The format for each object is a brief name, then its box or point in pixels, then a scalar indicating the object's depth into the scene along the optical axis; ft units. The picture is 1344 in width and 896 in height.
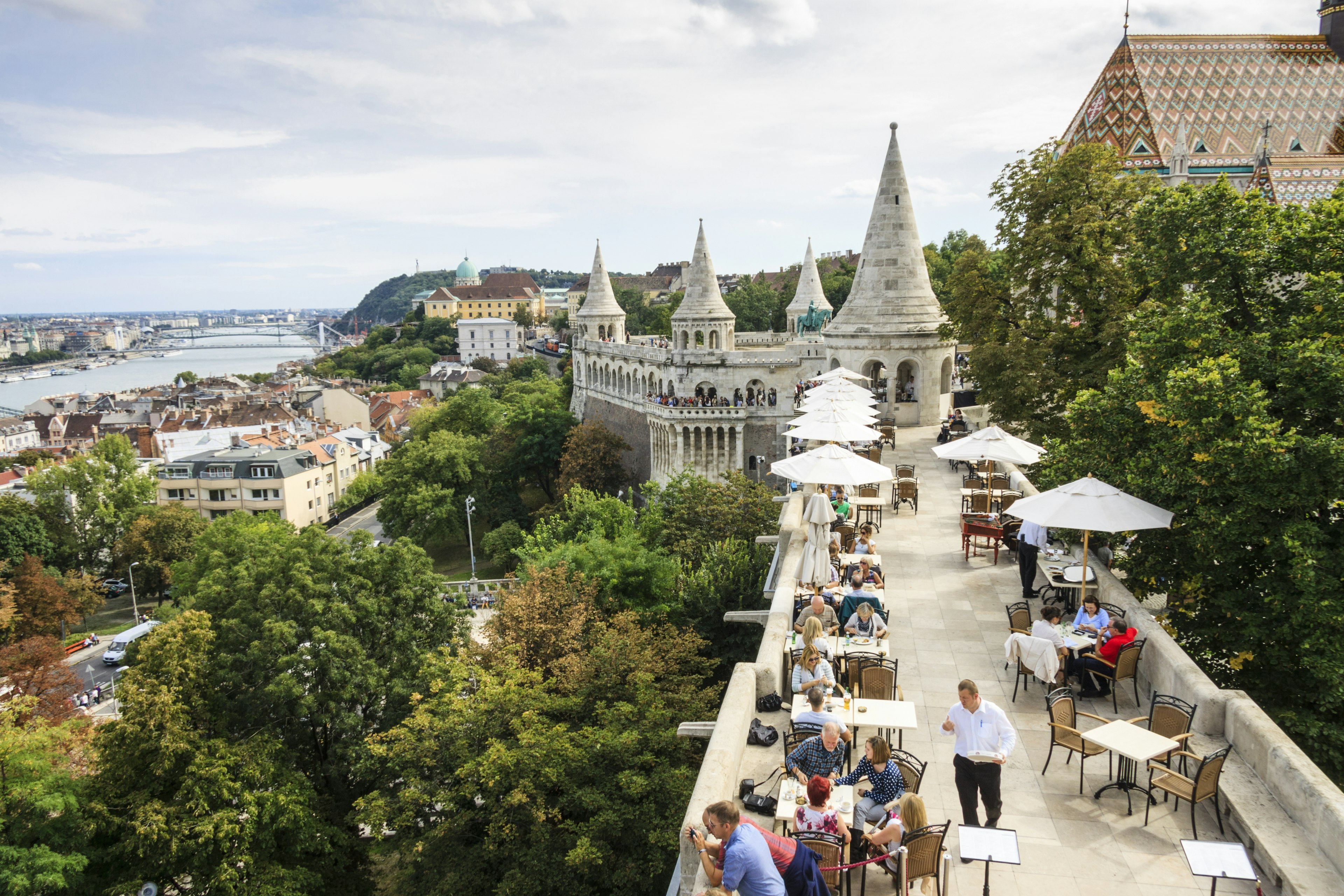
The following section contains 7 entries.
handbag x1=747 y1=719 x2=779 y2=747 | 27.32
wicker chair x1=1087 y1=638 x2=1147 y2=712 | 30.22
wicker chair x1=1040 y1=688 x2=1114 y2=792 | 25.53
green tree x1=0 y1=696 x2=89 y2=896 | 53.06
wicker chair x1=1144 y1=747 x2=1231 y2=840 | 22.62
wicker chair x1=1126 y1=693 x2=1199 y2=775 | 25.55
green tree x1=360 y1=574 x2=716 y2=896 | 43.29
